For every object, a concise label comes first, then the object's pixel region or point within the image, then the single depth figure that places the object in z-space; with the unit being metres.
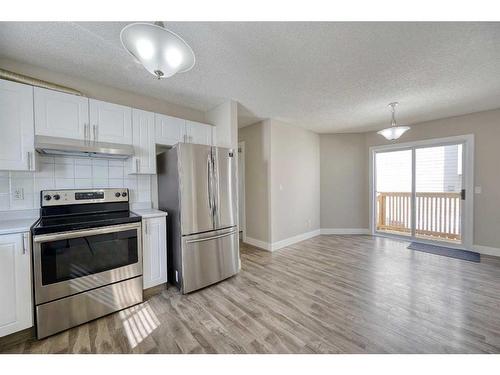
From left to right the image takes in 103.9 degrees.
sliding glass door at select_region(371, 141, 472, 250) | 3.67
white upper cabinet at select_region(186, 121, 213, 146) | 2.71
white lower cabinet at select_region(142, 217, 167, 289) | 2.13
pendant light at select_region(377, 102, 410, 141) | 2.86
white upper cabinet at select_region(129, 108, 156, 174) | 2.27
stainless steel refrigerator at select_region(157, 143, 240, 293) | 2.20
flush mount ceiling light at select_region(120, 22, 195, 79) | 0.98
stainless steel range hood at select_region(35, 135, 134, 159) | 1.74
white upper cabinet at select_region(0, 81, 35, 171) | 1.64
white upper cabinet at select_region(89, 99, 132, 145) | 2.02
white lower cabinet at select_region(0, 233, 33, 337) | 1.43
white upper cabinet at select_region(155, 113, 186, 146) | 2.44
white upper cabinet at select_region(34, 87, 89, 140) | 1.78
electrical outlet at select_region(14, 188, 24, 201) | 1.85
